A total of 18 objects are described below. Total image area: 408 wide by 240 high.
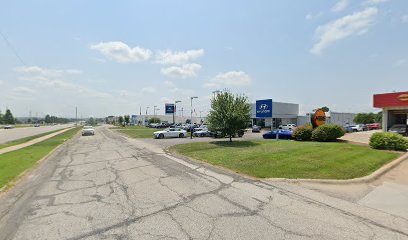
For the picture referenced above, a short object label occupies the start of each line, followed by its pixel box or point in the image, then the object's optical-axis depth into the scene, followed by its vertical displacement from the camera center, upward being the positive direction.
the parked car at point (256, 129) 52.69 -1.32
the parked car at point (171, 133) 34.94 -1.57
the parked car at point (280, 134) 27.51 -1.29
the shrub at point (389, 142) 17.41 -1.23
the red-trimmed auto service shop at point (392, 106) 30.23 +2.05
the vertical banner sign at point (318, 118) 25.64 +0.47
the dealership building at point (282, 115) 66.25 +1.96
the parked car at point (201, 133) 38.18 -1.60
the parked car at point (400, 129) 31.60 -0.67
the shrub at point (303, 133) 24.45 -0.96
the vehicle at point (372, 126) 54.63 -0.57
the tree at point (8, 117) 145.25 +1.88
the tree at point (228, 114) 23.02 +0.72
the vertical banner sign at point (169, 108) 65.38 +3.43
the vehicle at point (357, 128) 47.19 -0.87
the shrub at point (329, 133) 23.03 -0.87
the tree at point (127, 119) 131.50 +1.19
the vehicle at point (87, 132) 43.28 -1.79
